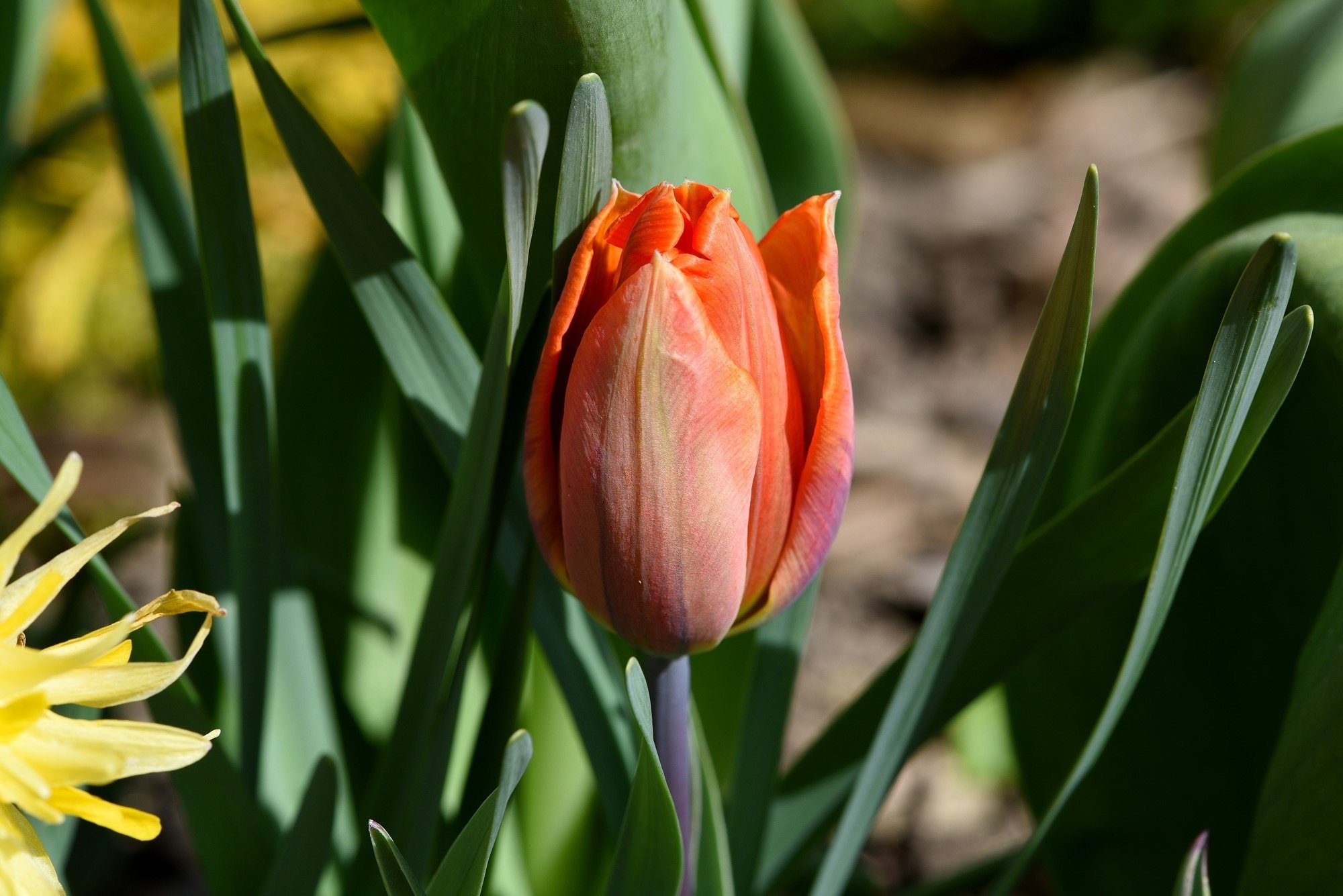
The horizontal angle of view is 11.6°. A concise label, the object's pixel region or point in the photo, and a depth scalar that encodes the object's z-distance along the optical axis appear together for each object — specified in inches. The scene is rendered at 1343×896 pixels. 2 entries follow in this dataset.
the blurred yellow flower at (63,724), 29.6
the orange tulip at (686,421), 30.4
